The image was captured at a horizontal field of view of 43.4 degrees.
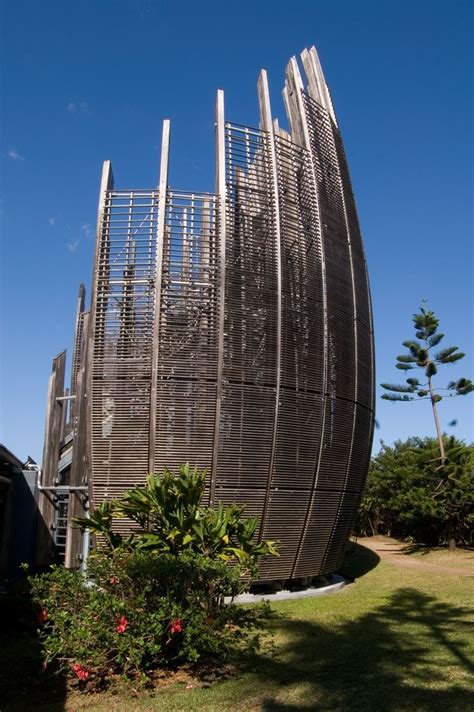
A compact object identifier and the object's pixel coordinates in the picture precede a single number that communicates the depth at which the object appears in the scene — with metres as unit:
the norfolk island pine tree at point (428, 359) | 22.66
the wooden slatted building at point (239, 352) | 9.48
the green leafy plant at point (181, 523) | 6.89
